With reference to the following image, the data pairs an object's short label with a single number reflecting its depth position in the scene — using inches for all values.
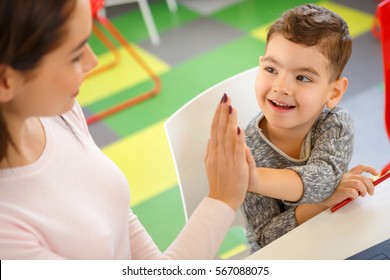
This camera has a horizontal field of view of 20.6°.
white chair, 64.3
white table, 56.9
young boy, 60.8
